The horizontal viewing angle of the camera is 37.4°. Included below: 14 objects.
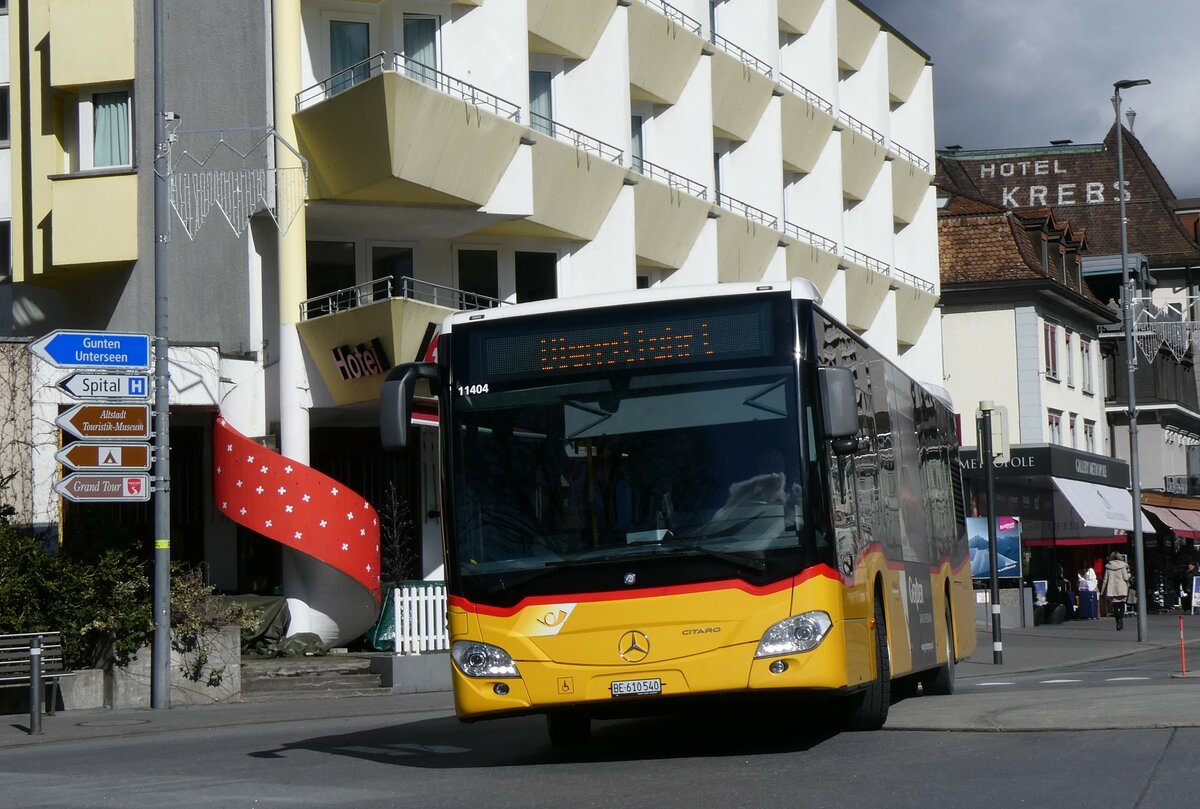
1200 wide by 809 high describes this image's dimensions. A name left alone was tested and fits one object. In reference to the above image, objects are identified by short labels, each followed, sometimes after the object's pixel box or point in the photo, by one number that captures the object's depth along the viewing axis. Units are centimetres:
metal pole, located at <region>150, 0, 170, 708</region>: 2120
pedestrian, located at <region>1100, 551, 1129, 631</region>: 4312
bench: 2036
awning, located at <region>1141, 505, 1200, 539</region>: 5872
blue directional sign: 2047
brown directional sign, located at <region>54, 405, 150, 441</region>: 2111
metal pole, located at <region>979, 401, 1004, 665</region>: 2773
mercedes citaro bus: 1137
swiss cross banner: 2516
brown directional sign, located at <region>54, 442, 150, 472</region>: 2097
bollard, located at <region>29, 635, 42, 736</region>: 1806
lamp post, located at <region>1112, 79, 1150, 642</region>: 3684
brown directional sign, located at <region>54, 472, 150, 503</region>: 2078
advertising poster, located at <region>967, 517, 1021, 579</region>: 4125
